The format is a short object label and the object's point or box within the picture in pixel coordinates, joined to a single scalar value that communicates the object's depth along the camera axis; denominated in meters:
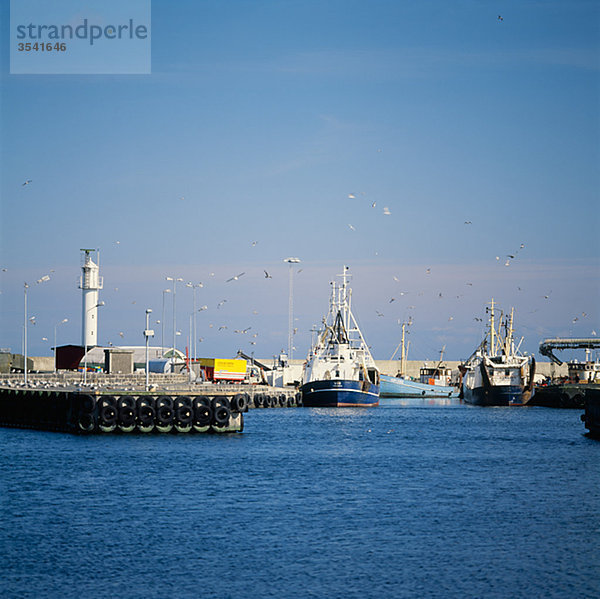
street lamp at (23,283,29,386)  93.00
